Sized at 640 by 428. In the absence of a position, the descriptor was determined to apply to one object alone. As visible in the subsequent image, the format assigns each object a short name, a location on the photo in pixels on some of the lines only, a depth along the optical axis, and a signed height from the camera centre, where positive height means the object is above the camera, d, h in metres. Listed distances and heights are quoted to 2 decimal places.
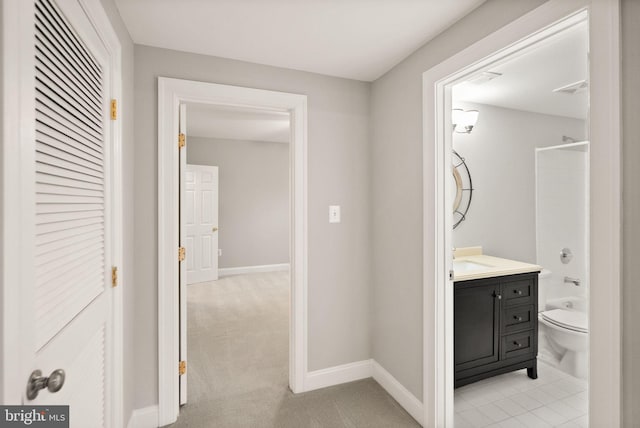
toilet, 2.64 -1.02
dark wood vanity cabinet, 2.33 -0.83
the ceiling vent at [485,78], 2.52 +1.06
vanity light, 3.03 +0.87
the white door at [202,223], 5.70 -0.18
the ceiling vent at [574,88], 2.69 +1.05
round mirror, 3.15 +0.23
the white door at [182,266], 2.20 -0.36
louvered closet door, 0.94 +0.00
